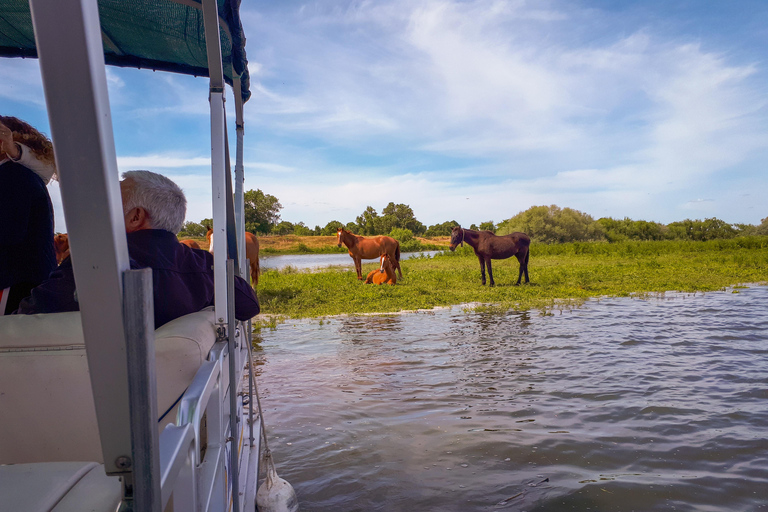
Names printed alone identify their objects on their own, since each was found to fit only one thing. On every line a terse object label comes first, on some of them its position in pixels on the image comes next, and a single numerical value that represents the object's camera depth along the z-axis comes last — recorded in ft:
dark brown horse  45.62
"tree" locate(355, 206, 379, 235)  230.27
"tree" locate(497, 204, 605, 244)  137.69
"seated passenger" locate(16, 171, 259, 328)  5.46
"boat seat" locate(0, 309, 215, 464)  4.23
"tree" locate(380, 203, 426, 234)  238.27
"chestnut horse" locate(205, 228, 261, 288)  36.63
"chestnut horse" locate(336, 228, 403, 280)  51.39
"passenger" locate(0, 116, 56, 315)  6.45
